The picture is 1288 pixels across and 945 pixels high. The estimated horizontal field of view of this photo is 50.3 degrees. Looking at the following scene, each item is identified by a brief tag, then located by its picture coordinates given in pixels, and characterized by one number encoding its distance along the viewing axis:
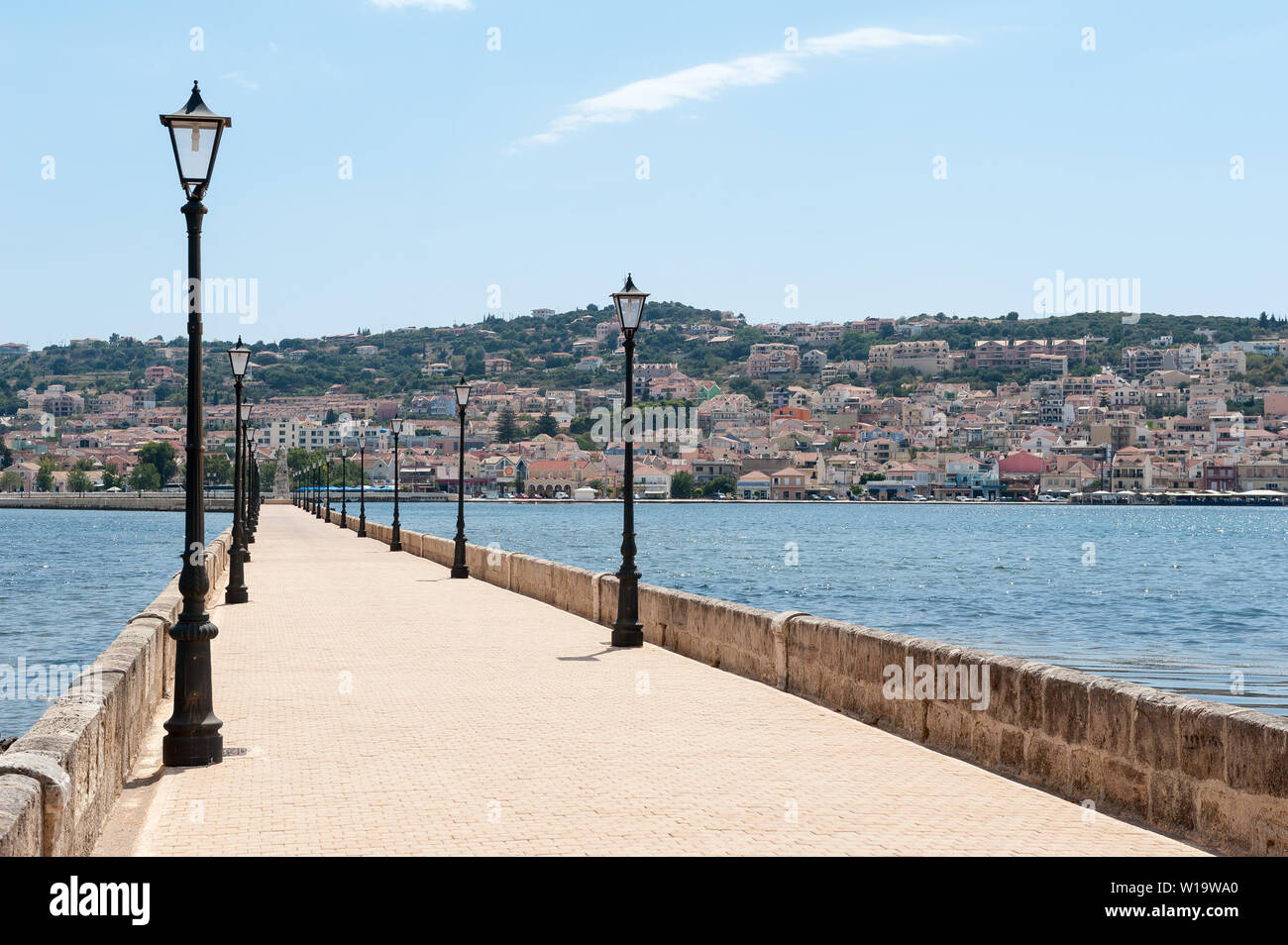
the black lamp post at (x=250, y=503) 45.09
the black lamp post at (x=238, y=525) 23.16
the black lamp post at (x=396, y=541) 43.09
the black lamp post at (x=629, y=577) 16.39
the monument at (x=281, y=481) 175.75
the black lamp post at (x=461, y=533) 29.75
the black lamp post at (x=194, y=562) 9.12
